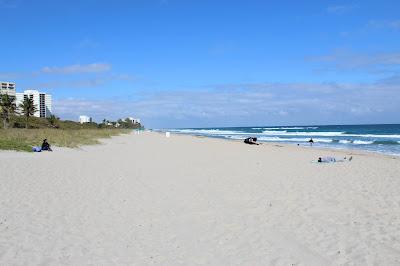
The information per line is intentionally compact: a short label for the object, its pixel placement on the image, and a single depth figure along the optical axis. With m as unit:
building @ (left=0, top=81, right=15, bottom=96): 152.70
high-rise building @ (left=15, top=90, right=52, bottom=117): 163.69
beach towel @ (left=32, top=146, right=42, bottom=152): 21.93
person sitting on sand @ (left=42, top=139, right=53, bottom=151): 23.05
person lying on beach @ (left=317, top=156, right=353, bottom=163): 20.52
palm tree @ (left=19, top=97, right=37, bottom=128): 76.38
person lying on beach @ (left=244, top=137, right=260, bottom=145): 43.95
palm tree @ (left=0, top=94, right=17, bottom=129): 73.69
